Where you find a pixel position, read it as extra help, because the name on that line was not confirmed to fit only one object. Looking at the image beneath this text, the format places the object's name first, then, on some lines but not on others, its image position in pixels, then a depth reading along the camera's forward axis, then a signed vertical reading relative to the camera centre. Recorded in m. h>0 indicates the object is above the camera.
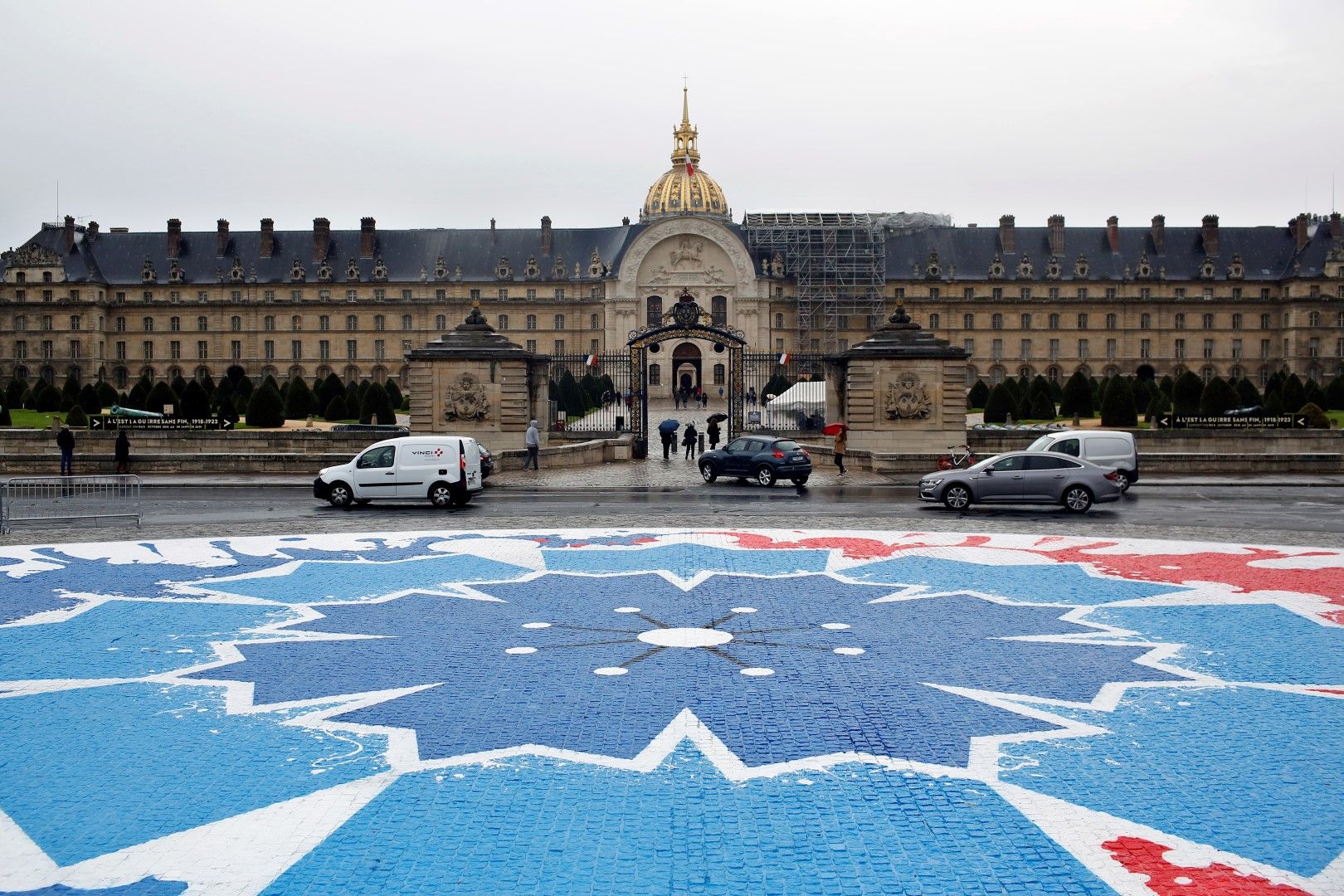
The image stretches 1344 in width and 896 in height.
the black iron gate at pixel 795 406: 41.28 +0.68
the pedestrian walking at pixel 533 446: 31.30 -0.50
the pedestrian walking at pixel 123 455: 29.72 -0.57
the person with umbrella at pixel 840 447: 31.11 -0.60
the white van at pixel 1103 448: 26.17 -0.57
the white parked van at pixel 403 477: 23.53 -0.92
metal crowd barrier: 20.25 -1.28
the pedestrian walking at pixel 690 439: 37.16 -0.41
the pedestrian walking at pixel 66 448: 29.62 -0.40
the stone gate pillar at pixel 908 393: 32.66 +0.76
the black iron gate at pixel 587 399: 40.78 +1.23
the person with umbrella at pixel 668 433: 37.31 -0.24
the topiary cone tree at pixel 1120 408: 41.66 +0.41
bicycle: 28.58 -0.88
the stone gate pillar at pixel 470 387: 32.25 +1.05
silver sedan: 22.39 -1.12
